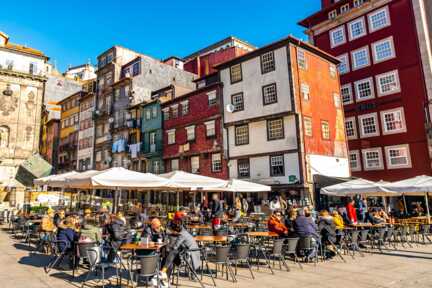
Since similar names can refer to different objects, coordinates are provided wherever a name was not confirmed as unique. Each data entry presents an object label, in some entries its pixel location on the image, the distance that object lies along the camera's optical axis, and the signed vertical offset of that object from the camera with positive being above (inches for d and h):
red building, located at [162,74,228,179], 1112.8 +253.9
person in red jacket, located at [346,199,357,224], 536.6 -30.2
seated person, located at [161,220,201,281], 288.0 -46.4
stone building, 1632.6 +542.8
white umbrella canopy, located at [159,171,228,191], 527.2 +31.5
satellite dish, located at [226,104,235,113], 1065.5 +300.8
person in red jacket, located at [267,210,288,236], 407.2 -37.7
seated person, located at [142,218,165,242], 320.5 -31.1
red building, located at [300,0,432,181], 1013.2 +381.1
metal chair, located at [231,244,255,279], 303.9 -51.4
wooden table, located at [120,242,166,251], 285.0 -40.7
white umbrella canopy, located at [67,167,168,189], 432.1 +32.6
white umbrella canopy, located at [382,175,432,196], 528.1 +12.3
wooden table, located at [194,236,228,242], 348.8 -43.7
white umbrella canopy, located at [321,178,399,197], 574.7 +11.9
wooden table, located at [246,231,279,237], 386.6 -44.8
